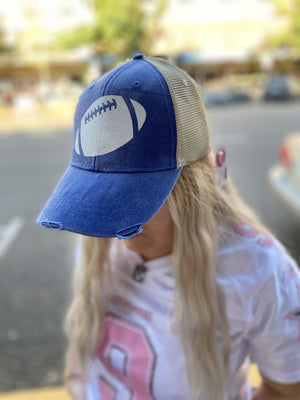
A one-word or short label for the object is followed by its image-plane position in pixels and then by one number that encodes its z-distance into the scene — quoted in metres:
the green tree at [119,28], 22.06
